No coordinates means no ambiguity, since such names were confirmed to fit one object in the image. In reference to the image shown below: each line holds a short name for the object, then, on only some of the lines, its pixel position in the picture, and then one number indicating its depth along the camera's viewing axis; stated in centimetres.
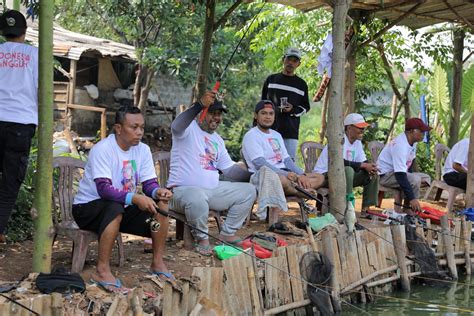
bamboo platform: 504
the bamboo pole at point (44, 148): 518
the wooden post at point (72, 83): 1717
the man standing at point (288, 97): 939
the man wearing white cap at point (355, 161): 909
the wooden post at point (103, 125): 1544
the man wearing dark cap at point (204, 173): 702
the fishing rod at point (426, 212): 886
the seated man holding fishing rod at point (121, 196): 570
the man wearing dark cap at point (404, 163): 955
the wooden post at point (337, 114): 814
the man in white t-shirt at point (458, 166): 1076
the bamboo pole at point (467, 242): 898
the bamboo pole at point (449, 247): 876
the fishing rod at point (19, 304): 433
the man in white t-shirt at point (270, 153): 820
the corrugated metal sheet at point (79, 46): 1645
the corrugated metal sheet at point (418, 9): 1034
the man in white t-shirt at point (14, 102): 612
